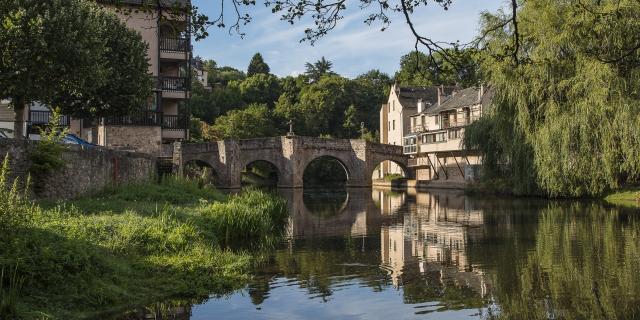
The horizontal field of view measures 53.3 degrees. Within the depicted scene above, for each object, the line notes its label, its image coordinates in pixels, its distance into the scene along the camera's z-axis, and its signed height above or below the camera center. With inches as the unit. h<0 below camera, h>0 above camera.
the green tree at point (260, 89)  3602.4 +526.4
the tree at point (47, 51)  716.0 +153.7
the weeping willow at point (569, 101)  1071.6 +140.2
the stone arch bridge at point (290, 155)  2062.0 +90.1
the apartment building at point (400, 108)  2760.8 +316.2
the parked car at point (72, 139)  916.6 +66.5
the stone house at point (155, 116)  1328.7 +148.6
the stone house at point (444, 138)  2181.3 +153.0
